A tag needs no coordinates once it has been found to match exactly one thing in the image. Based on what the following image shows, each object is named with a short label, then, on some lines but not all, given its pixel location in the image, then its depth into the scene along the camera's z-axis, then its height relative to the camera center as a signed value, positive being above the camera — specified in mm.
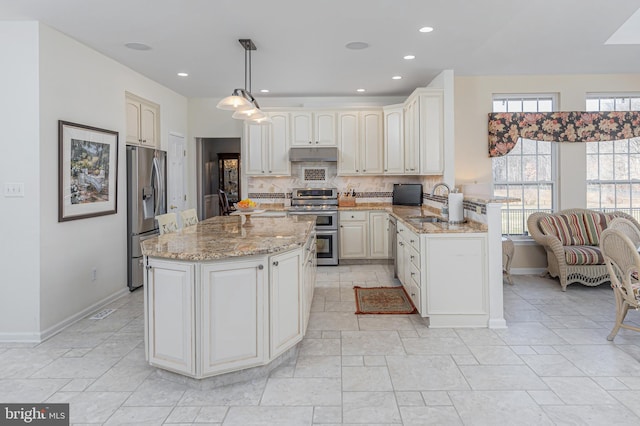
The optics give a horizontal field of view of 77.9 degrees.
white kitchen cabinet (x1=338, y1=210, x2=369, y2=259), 6094 -409
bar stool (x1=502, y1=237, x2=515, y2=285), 4723 -570
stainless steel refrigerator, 4609 +55
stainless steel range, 5984 -354
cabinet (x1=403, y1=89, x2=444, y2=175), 5020 +986
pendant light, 3324 +899
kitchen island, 2318 -590
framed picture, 3543 +360
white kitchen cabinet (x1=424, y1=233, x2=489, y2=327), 3396 -639
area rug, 3912 -1008
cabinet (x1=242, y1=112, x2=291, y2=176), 6207 +929
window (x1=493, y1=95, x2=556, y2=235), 5492 +539
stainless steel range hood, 6062 +813
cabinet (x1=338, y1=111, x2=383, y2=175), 6230 +1018
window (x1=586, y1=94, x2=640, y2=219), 5426 +495
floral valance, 5285 +1056
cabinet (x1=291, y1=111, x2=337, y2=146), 6207 +1252
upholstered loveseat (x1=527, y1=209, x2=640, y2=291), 4609 -440
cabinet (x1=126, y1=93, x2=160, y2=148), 4824 +1111
